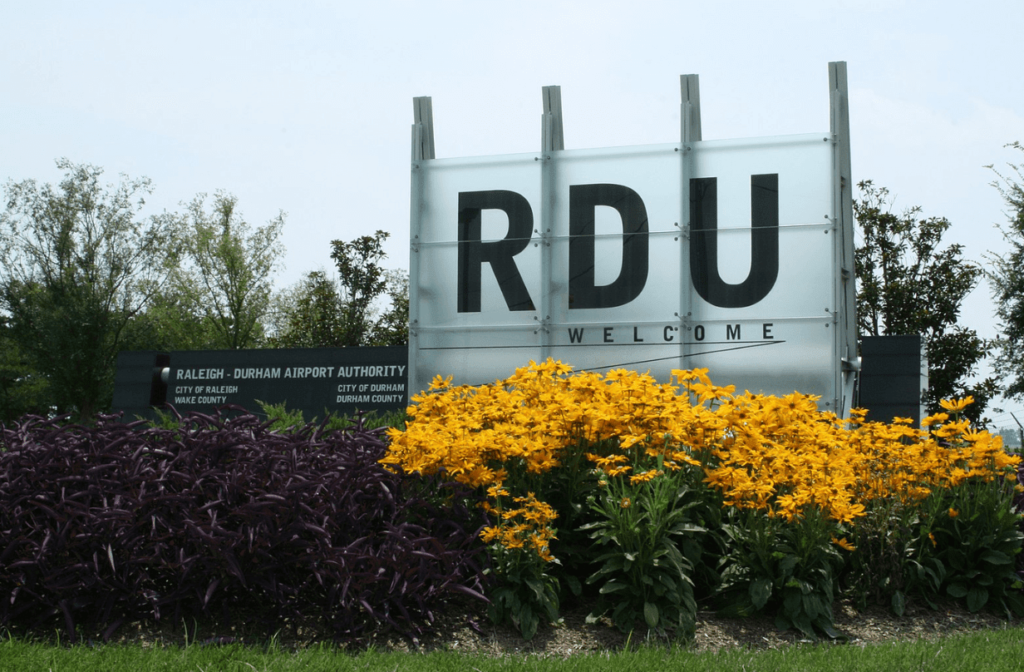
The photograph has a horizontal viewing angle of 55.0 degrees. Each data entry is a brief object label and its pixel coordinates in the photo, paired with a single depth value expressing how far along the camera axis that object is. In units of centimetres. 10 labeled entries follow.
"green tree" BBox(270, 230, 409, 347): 3753
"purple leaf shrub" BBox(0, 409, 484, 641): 427
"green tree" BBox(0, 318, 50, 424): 4569
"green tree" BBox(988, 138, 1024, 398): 2861
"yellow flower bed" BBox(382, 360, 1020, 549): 457
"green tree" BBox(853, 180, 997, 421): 2639
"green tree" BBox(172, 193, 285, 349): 4288
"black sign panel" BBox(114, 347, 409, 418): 1828
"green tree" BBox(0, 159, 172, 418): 4144
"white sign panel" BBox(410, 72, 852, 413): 852
